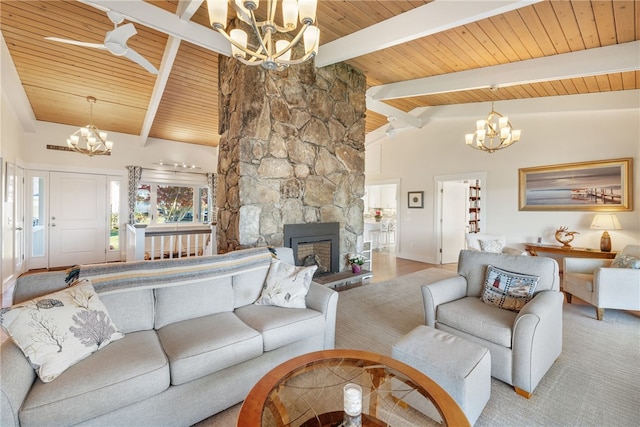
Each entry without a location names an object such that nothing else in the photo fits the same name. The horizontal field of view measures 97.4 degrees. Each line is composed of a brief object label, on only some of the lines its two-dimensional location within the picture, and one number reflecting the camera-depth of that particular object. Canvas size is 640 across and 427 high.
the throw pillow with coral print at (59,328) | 1.36
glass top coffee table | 1.19
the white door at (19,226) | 4.89
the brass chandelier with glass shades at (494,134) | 4.24
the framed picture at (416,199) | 6.63
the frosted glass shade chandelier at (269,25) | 1.87
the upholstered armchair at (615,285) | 3.01
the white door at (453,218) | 6.41
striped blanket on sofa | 1.84
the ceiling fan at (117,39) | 2.67
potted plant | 4.61
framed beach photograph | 4.31
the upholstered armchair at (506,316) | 1.86
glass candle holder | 1.17
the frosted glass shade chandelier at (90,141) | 4.95
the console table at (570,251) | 4.20
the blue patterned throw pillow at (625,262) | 3.08
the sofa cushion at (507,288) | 2.29
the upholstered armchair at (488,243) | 4.60
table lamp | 4.15
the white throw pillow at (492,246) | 4.60
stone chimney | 3.58
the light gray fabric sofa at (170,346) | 1.29
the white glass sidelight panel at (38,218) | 5.53
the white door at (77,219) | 5.88
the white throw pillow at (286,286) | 2.29
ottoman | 1.53
